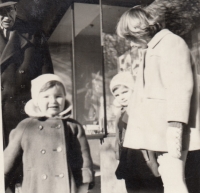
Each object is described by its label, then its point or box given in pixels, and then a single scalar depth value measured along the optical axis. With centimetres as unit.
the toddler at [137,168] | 193
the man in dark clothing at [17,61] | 182
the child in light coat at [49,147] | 179
